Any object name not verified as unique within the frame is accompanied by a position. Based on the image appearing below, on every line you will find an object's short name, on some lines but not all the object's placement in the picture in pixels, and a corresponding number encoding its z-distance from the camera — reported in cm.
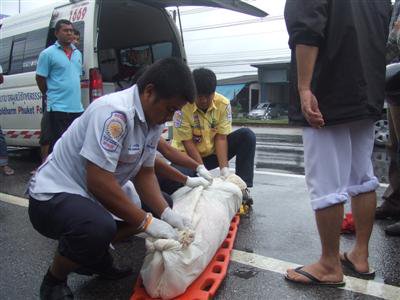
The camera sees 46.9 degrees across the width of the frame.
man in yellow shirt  368
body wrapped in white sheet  211
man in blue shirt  476
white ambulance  558
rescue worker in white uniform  197
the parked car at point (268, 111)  3145
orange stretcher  217
